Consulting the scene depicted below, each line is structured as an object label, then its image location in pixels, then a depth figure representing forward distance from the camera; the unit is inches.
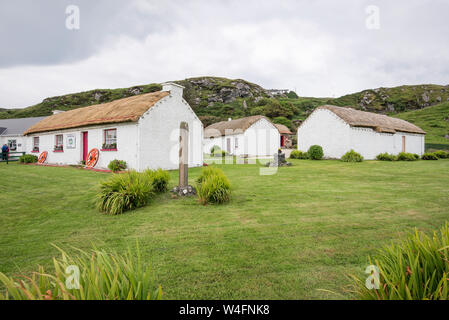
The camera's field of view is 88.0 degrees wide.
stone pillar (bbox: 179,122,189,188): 335.9
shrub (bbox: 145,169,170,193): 338.0
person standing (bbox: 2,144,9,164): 967.1
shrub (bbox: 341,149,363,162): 867.5
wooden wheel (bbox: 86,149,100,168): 663.1
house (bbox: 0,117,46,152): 1294.3
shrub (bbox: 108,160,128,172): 581.0
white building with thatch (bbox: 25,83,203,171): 589.6
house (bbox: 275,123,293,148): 1619.1
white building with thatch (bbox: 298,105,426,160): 935.0
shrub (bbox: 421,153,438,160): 1014.9
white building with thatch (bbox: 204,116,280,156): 1269.7
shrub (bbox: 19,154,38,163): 864.3
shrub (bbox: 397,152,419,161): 984.9
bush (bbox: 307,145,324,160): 970.7
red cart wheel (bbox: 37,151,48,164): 841.5
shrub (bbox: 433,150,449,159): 1070.1
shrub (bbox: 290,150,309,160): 1024.5
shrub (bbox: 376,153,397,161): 958.2
